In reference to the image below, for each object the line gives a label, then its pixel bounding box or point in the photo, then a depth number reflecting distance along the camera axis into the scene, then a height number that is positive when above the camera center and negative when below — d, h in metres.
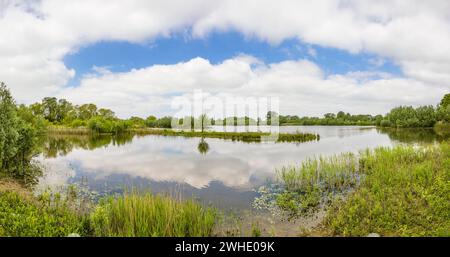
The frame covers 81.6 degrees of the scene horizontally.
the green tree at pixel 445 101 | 59.38 +5.05
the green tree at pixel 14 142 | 11.57 -0.81
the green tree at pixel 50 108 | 68.25 +4.53
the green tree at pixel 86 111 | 73.50 +4.02
